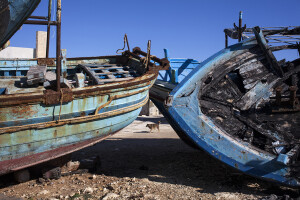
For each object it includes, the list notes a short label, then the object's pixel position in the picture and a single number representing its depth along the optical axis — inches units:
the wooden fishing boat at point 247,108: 172.9
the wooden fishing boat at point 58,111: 166.9
